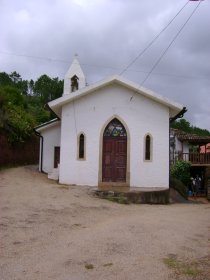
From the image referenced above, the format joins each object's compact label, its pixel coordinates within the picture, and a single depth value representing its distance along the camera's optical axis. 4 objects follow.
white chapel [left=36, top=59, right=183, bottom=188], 11.90
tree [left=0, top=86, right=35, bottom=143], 15.10
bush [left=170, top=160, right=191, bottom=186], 19.52
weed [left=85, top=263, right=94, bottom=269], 4.43
